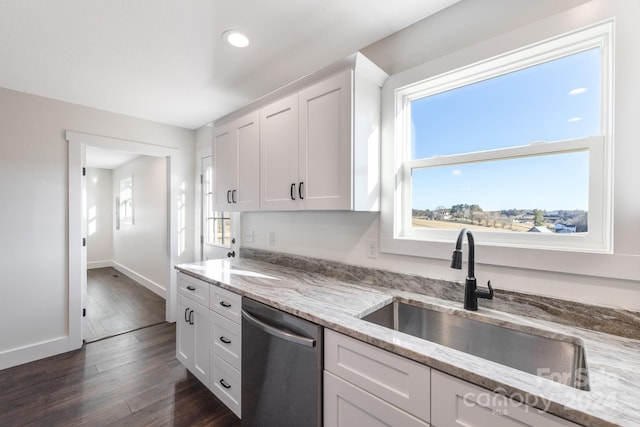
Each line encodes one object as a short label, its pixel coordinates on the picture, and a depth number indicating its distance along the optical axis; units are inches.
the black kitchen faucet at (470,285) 50.3
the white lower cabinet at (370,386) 37.8
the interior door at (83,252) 110.7
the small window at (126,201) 218.5
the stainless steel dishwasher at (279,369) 49.4
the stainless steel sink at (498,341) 41.4
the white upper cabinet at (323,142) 61.1
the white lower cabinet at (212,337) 67.9
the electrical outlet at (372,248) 71.2
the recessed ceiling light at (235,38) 68.0
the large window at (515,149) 47.8
